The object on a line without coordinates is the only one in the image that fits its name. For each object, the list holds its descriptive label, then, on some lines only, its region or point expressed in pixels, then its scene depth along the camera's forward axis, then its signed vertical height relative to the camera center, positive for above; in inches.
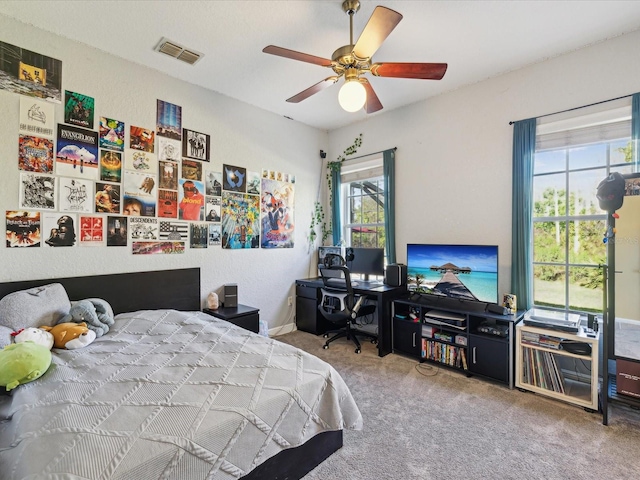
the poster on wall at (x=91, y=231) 100.2 +2.4
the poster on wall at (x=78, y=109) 96.8 +42.6
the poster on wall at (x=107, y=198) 103.0 +14.1
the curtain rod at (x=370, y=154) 151.2 +46.3
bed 40.4 -28.0
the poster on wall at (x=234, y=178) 136.3 +28.2
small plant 170.2 +17.2
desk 129.4 -32.2
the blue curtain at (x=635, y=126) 91.8 +35.4
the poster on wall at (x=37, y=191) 90.1 +14.3
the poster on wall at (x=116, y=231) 105.6 +2.5
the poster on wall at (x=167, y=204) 116.8 +13.9
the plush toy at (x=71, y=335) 75.7 -25.2
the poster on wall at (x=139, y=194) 109.0 +16.4
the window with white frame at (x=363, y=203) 163.5 +20.8
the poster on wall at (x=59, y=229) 93.7 +2.8
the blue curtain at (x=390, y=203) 151.1 +18.5
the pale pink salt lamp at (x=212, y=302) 127.4 -27.0
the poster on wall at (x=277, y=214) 151.7 +13.3
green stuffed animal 56.0 -24.4
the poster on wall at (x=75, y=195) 96.1 +14.2
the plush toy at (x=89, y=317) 83.5 -22.6
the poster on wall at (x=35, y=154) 89.7 +25.7
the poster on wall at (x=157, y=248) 111.8 -3.7
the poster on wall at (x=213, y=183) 130.6 +24.7
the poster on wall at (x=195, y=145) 123.7 +39.8
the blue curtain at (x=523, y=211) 111.3 +11.2
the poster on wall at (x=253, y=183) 145.2 +27.5
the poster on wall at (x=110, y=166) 103.9 +25.5
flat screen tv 111.8 -11.9
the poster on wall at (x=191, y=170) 123.4 +28.9
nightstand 119.0 -30.9
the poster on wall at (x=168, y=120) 116.8 +47.3
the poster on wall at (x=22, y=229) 88.0 +2.7
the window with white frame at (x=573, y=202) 100.1 +14.4
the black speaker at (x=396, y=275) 139.5 -16.6
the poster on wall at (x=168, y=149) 117.0 +35.6
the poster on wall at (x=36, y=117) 89.9 +37.0
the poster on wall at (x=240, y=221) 136.9 +8.7
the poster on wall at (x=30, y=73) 87.4 +50.0
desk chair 130.9 -28.4
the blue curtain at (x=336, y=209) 175.3 +17.8
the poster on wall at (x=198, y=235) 125.9 +1.6
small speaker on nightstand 131.4 -24.9
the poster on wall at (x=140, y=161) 109.2 +28.9
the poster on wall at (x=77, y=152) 95.8 +28.2
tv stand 103.1 -36.2
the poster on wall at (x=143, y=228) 110.5 +3.9
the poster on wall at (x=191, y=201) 122.8 +16.0
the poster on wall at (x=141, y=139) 110.0 +37.4
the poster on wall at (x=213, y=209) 130.8 +13.1
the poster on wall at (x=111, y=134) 103.9 +36.9
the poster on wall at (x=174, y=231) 118.0 +3.1
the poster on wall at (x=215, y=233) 132.0 +2.5
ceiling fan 75.8 +48.3
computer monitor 147.5 -10.7
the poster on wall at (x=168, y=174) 117.0 +25.6
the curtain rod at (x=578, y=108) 96.1 +45.7
